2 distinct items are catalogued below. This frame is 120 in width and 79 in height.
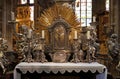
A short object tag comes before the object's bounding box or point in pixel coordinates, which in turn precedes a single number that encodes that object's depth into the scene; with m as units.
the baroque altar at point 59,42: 5.06
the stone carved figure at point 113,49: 5.79
